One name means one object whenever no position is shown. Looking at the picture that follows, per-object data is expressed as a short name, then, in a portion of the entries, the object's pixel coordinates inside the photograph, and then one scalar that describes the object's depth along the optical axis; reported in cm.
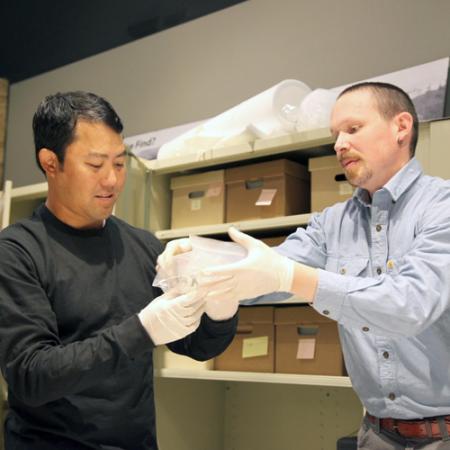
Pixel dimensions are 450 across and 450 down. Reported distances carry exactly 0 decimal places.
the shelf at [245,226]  234
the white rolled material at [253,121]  251
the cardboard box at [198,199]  265
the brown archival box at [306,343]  229
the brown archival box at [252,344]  244
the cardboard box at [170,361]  263
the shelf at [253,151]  233
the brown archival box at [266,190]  248
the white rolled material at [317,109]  236
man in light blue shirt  126
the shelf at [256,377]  219
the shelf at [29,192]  294
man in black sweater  123
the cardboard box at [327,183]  234
